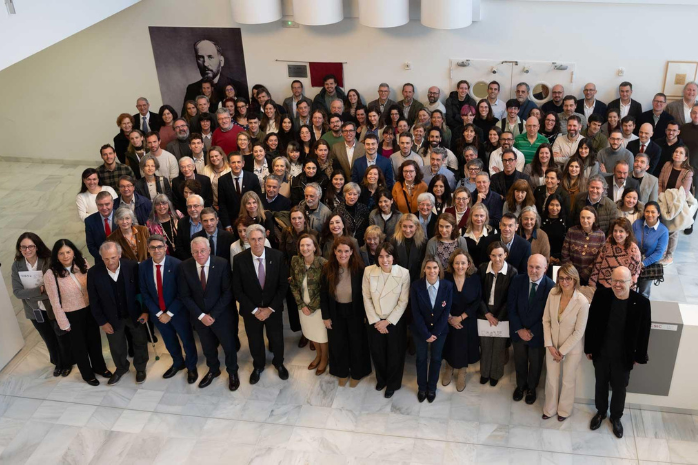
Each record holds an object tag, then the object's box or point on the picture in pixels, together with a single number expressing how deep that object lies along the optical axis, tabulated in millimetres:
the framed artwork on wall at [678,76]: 10305
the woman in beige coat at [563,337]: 5883
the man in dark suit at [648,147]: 8742
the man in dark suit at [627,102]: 10195
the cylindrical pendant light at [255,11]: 10854
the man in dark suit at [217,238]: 7176
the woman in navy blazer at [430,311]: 6254
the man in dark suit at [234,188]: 8289
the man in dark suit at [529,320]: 6141
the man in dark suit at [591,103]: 10305
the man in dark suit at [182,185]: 8320
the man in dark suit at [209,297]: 6695
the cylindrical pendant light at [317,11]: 10609
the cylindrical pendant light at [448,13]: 10156
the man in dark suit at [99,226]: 7582
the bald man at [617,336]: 5723
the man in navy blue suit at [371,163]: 8555
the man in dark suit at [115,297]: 6699
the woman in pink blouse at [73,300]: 6719
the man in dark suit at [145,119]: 10398
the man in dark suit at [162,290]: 6664
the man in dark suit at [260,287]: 6719
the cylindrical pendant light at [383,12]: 10406
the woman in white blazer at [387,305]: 6352
